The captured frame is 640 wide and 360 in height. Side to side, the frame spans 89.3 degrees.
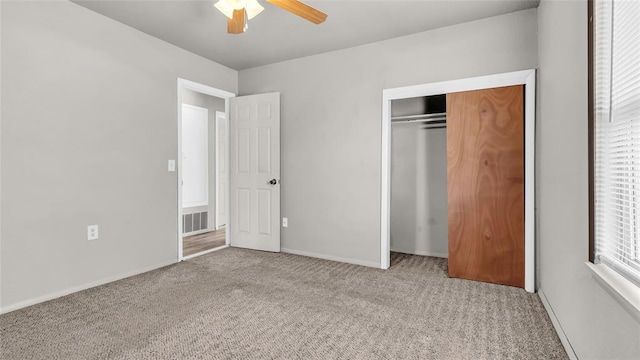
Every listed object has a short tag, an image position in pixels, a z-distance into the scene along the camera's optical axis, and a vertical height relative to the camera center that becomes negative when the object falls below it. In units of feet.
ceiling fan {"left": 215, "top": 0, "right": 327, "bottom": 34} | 6.88 +3.69
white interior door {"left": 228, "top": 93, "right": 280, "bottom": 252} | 13.66 +0.25
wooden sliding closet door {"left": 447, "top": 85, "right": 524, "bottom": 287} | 9.62 -0.19
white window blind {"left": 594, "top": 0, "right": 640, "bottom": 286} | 3.70 +0.55
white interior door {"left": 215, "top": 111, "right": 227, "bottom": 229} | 18.90 +0.52
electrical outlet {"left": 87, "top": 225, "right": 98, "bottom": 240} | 9.46 -1.61
